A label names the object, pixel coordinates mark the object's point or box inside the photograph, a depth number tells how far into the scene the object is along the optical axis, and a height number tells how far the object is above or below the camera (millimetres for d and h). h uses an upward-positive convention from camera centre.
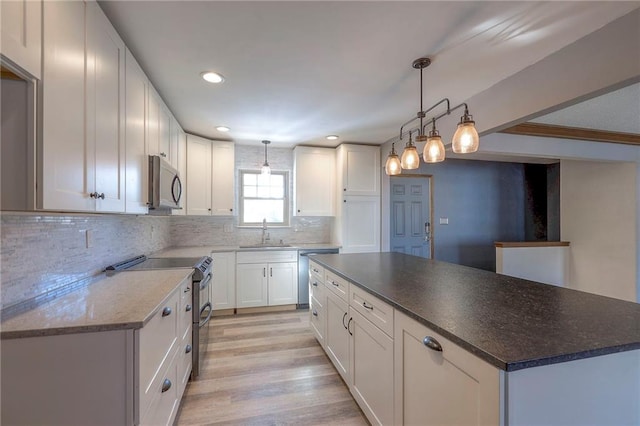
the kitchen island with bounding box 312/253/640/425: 856 -485
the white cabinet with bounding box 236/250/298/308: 3686 -849
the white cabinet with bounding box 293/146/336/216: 4078 +520
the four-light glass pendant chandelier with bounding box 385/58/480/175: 1582 +435
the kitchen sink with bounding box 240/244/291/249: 3840 -440
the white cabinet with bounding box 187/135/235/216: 3561 +520
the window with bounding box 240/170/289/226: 4285 +273
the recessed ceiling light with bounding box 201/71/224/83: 2029 +1042
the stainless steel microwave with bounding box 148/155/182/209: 2078 +253
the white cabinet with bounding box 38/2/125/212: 1005 +455
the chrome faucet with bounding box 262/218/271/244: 4176 -282
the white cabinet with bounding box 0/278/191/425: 1006 -625
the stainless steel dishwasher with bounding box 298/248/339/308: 3859 -807
